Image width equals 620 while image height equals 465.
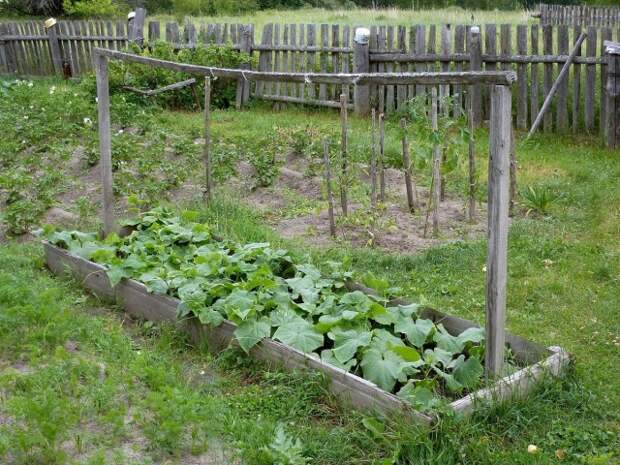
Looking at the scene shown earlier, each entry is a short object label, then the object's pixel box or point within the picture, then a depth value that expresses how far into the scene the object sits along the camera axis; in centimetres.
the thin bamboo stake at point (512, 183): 829
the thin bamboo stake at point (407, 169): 793
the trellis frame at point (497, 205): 431
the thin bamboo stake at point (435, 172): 761
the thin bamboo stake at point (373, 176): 766
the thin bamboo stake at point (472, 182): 796
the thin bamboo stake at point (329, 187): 773
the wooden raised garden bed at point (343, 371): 429
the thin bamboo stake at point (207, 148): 813
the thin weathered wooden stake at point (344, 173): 788
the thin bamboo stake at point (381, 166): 784
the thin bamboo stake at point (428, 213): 769
